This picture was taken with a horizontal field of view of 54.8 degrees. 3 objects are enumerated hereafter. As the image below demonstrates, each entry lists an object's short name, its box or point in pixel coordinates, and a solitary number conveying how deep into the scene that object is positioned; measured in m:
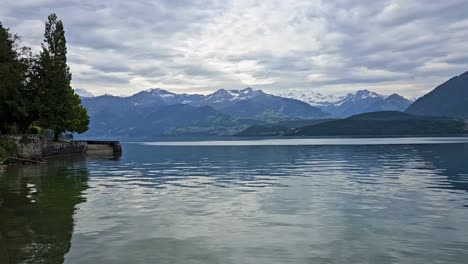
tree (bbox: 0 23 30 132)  76.88
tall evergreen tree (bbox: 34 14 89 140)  101.56
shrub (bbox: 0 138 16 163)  76.99
